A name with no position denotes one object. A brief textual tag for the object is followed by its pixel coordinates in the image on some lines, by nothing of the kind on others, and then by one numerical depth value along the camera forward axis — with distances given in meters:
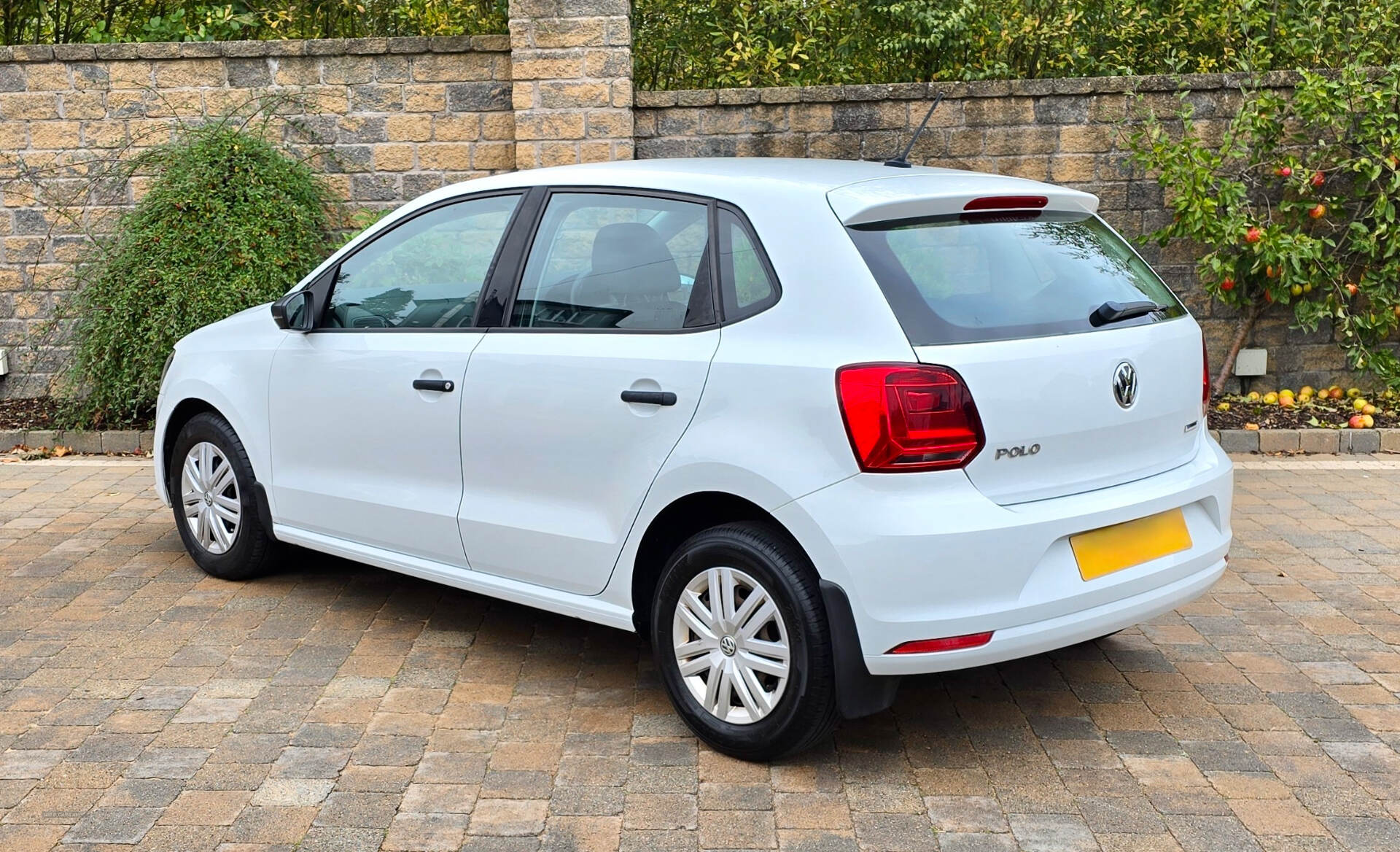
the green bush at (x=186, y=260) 8.19
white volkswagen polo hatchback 3.44
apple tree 8.39
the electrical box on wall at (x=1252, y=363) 8.95
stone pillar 8.56
